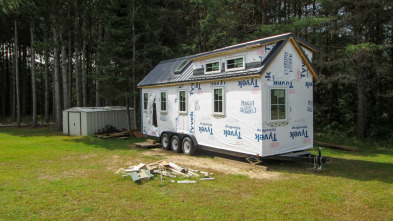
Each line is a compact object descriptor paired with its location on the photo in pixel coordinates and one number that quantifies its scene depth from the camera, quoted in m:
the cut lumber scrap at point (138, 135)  18.73
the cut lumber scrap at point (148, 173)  8.00
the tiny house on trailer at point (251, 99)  9.59
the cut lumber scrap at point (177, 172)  8.38
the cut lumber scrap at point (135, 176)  7.58
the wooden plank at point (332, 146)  13.37
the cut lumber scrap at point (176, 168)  8.65
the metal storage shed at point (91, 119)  19.44
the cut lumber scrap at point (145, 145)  14.43
